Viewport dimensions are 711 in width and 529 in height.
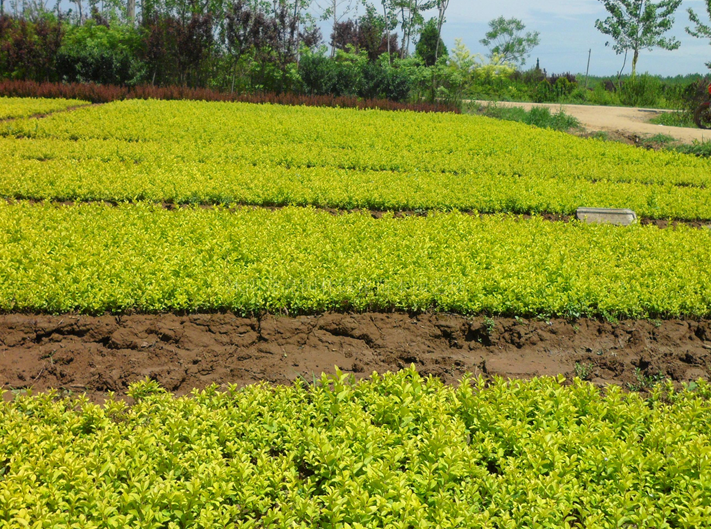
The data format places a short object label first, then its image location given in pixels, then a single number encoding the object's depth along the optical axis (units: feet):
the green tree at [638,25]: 128.67
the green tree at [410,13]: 111.04
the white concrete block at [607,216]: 32.53
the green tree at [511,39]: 172.35
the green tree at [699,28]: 102.22
